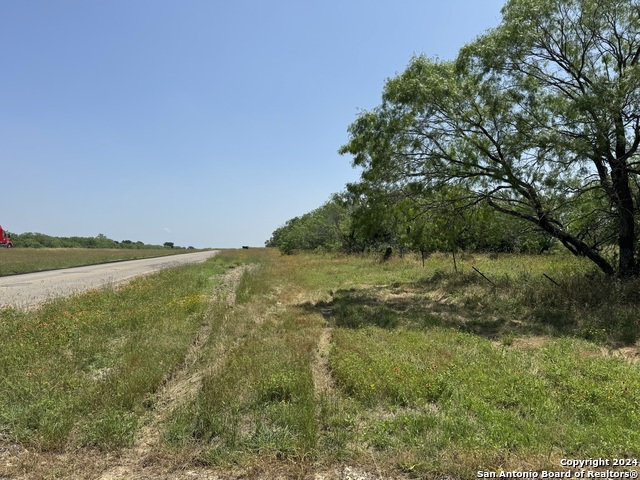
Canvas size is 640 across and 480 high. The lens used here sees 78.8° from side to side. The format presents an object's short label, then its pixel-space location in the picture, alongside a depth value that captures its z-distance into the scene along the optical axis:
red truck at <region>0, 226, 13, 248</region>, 48.39
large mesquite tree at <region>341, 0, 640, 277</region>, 10.56
